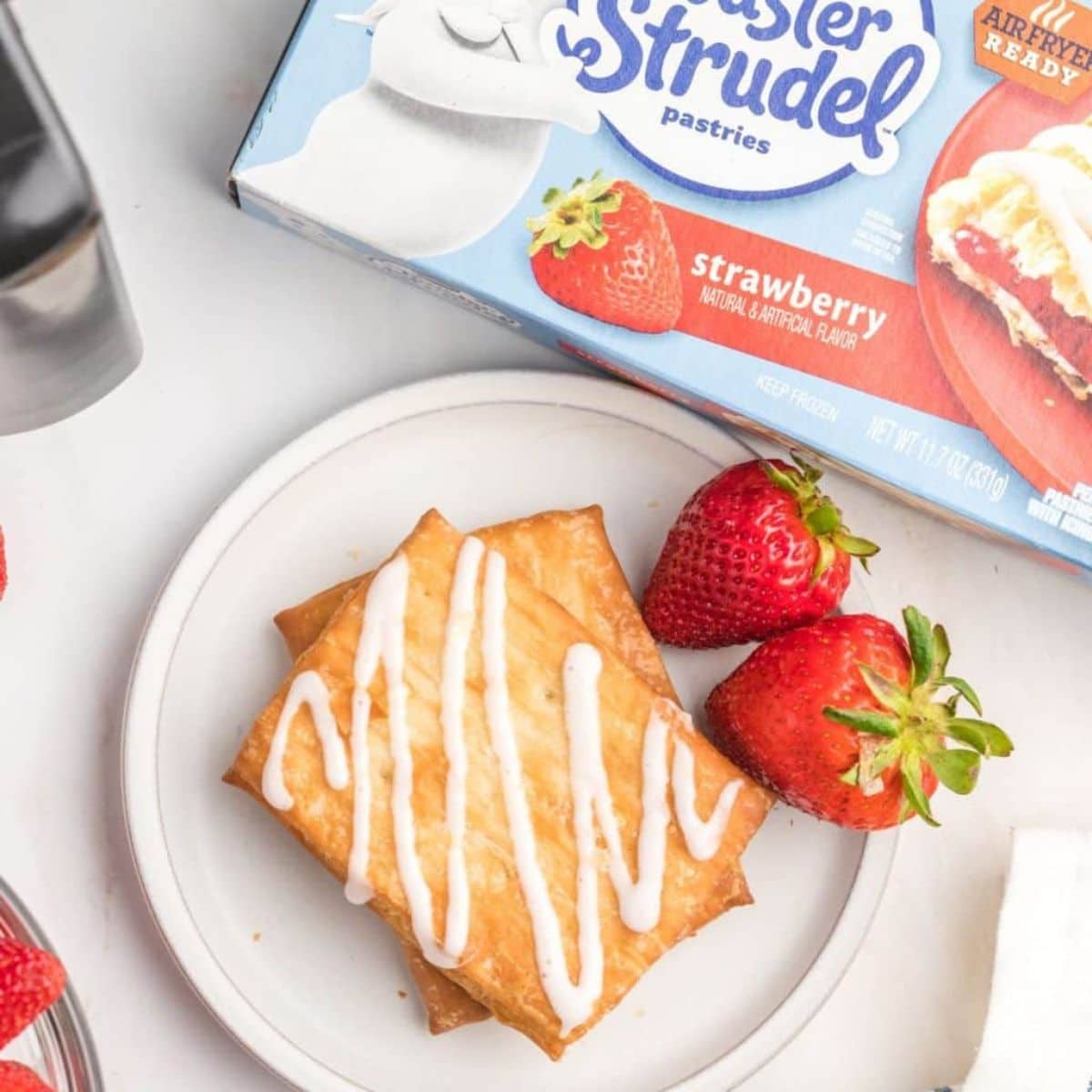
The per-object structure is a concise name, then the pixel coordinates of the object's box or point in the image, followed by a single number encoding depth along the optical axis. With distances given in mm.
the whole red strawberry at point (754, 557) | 643
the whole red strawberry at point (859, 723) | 629
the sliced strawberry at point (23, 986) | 603
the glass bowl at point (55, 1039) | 637
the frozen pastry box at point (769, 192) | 631
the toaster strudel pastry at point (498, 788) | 636
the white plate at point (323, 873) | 653
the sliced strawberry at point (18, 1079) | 610
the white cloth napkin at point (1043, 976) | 678
